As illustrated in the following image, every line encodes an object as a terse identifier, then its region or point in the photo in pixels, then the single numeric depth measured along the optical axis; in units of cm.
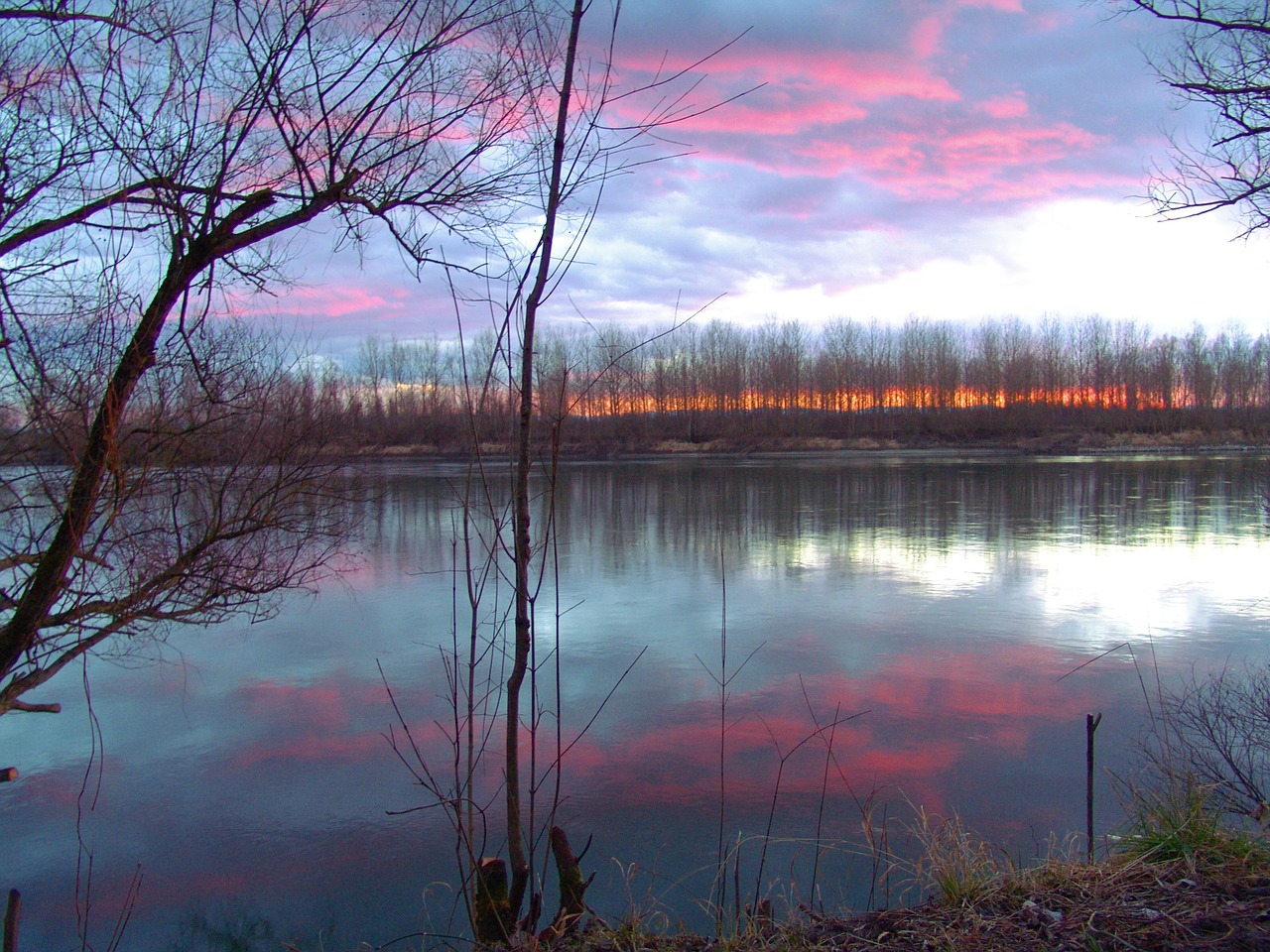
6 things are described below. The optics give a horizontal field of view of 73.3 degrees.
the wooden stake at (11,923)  289
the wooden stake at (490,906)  340
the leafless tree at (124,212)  372
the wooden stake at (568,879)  358
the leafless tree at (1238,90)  516
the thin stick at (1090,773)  390
